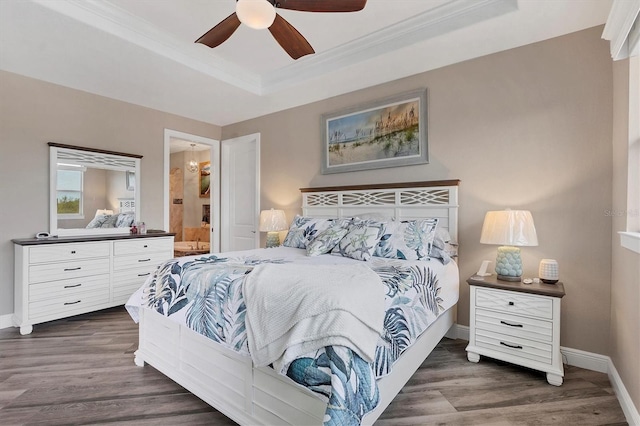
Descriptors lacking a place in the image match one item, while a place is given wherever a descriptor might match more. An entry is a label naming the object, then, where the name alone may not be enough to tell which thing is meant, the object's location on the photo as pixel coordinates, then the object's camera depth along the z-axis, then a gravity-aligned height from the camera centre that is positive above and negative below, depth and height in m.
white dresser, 2.94 -0.71
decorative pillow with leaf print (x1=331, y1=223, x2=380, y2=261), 2.54 -0.27
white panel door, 4.70 +0.28
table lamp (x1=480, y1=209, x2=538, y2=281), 2.24 -0.17
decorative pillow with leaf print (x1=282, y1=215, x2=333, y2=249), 3.20 -0.22
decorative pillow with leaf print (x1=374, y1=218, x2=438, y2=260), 2.51 -0.24
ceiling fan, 1.68 +1.24
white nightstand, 2.07 -0.81
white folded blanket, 1.24 -0.45
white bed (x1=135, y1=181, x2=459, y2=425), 1.43 -0.91
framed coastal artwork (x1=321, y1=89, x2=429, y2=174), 3.14 +0.88
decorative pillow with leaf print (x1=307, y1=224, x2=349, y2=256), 2.75 -0.28
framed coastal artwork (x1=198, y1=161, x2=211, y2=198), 6.81 +0.71
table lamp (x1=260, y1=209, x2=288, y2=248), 3.89 -0.18
